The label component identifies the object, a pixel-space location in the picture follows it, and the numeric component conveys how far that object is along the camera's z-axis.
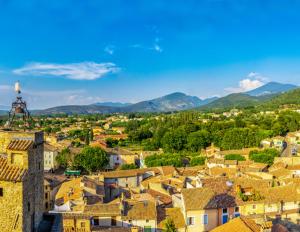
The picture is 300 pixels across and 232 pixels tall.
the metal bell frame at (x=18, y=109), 13.04
